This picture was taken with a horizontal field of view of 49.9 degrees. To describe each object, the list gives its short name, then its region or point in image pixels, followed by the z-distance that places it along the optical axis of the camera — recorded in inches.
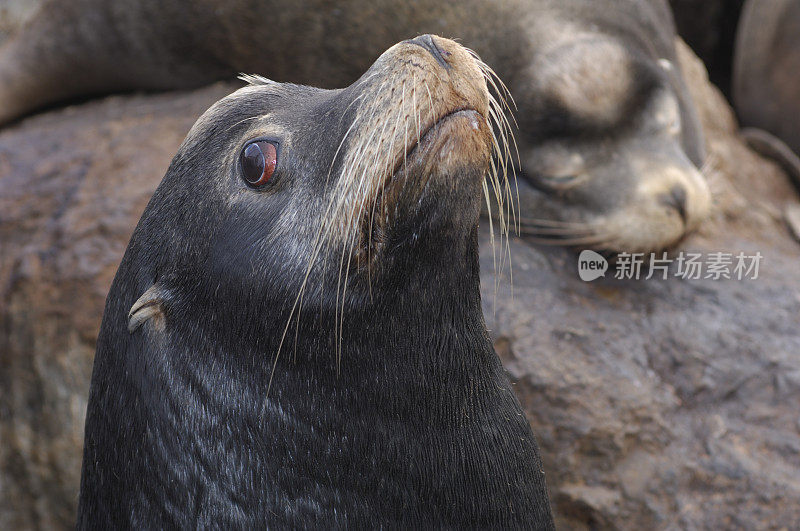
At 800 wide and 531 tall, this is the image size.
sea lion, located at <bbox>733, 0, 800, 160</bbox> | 240.4
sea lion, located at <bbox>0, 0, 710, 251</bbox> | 156.7
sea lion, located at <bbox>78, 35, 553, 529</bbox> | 78.8
